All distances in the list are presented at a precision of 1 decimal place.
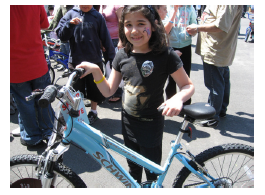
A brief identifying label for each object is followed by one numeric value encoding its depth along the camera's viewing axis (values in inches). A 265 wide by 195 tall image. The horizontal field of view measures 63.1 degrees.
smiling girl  56.7
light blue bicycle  47.8
